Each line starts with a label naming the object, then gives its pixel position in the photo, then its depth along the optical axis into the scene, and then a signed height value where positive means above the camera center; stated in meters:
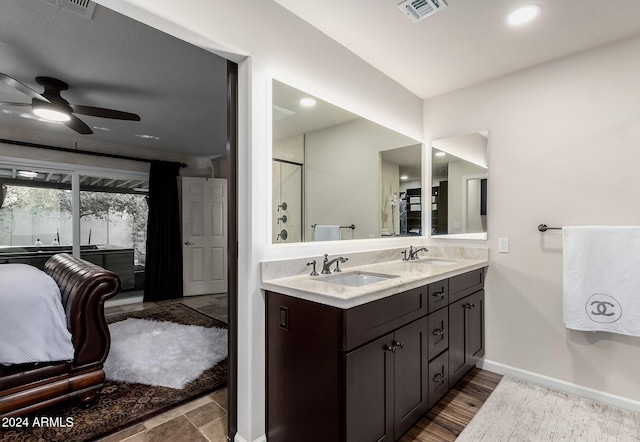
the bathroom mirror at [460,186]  2.67 +0.31
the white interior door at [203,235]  5.13 -0.24
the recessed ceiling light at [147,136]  4.27 +1.20
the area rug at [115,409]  1.77 -1.22
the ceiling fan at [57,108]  2.53 +0.99
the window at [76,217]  3.97 +0.07
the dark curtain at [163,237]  4.84 -0.26
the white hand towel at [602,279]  1.94 -0.39
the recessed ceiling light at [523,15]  1.75 +1.22
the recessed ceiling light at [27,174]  3.96 +0.63
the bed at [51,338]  1.81 -0.73
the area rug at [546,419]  1.75 -1.24
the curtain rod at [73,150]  3.84 +0.98
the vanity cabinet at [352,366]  1.32 -0.71
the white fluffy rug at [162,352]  2.40 -1.20
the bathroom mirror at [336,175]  1.84 +0.35
